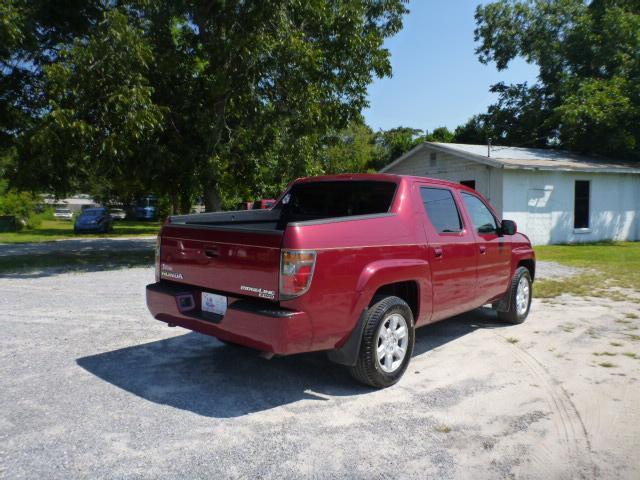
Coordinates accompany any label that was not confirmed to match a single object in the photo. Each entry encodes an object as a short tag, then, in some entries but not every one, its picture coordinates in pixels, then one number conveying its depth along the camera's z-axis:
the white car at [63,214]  40.16
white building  18.08
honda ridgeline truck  3.70
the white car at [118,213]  41.81
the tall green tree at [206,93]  10.60
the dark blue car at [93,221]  26.69
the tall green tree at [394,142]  38.69
